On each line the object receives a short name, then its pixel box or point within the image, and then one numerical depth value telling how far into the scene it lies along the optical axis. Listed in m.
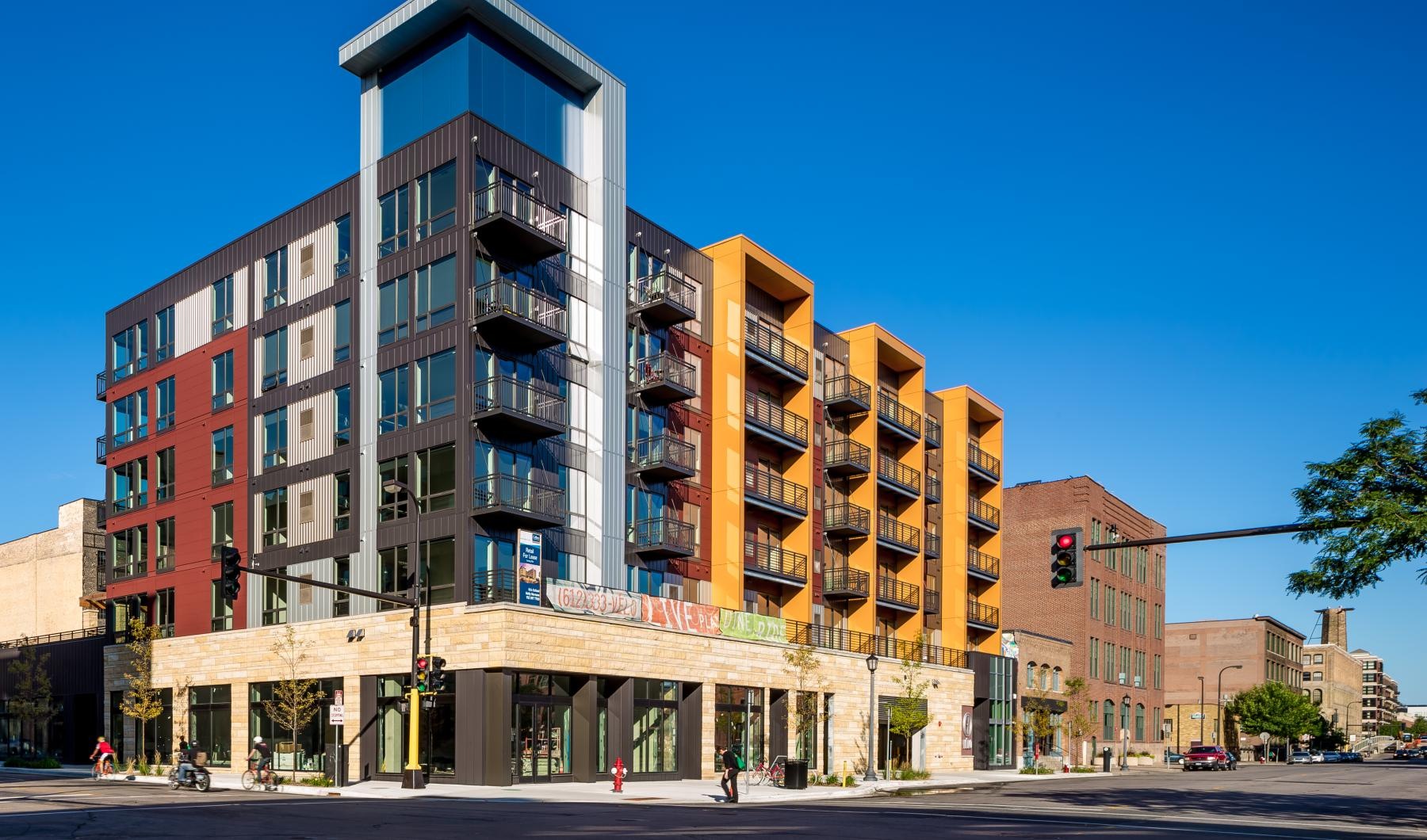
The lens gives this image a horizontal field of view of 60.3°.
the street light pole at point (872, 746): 46.91
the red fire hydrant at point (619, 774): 37.59
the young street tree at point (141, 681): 50.34
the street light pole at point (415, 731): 37.06
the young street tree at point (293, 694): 43.38
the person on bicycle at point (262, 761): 38.69
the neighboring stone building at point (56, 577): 72.56
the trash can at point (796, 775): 42.00
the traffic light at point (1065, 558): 26.70
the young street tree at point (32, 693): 57.00
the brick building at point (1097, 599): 86.62
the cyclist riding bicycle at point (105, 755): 44.72
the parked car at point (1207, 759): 86.12
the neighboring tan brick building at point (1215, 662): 146.12
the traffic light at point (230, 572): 31.58
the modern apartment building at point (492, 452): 41.22
